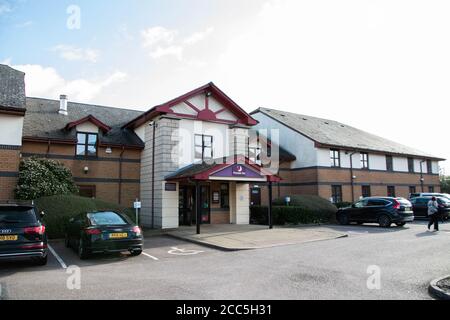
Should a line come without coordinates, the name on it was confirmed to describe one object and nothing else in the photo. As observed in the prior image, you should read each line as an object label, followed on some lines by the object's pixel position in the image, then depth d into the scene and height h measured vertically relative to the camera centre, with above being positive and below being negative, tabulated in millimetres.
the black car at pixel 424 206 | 20734 -565
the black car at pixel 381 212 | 17141 -755
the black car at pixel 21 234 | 7660 -793
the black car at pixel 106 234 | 9039 -971
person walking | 15477 -690
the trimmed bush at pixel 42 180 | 14070 +855
